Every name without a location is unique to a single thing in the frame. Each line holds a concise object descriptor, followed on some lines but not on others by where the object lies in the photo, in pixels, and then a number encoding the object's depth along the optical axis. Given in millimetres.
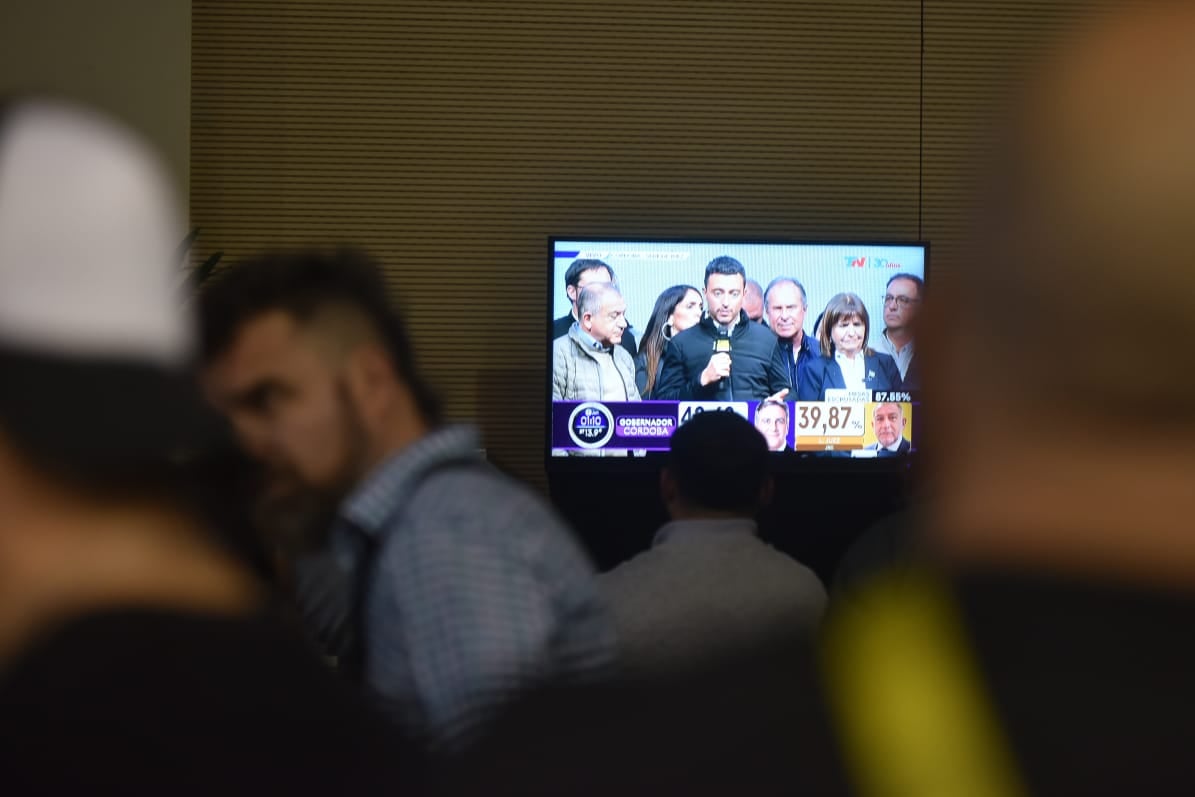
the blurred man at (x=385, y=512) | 6375
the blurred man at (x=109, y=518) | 2292
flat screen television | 13090
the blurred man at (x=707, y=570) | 10928
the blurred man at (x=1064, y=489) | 1783
